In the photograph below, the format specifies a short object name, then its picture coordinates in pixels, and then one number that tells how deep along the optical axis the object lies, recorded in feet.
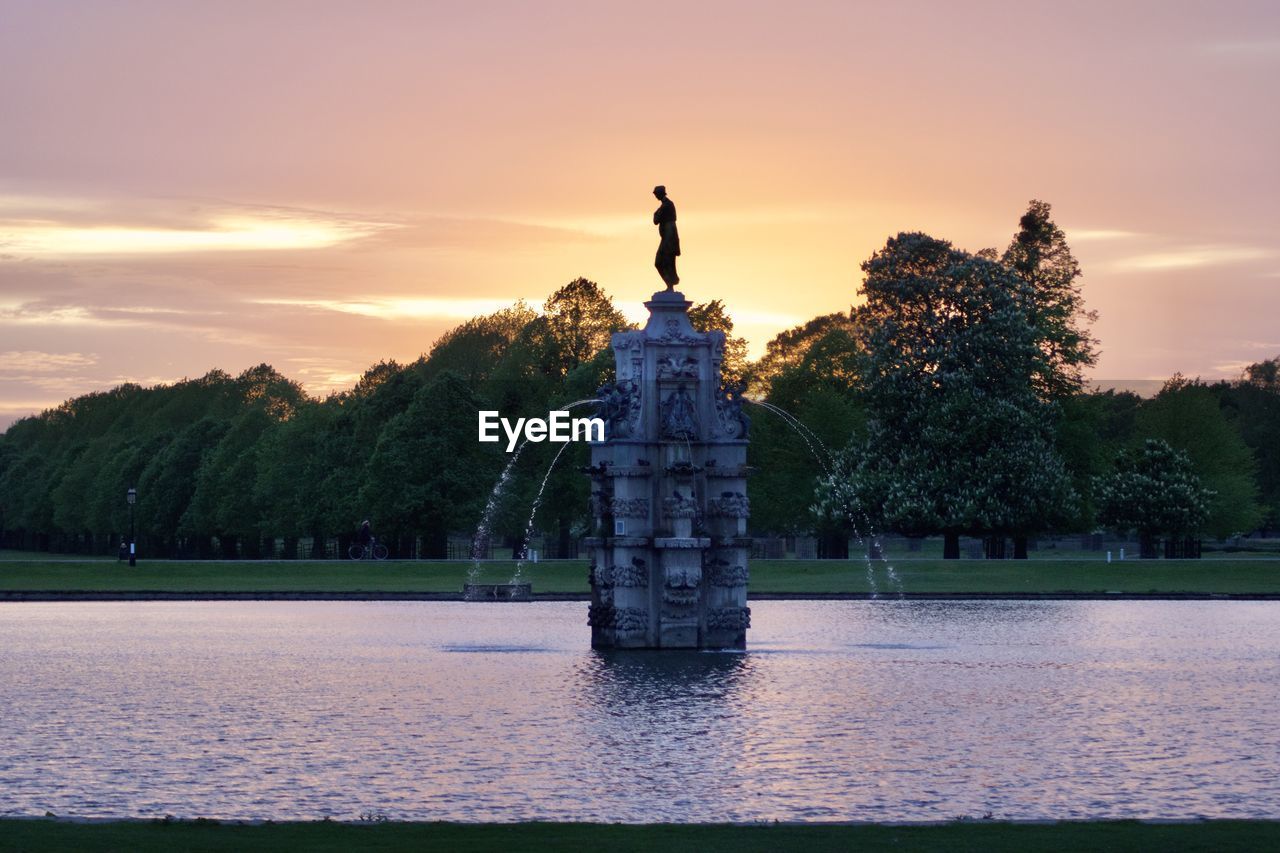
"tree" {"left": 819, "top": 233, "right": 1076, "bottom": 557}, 295.48
